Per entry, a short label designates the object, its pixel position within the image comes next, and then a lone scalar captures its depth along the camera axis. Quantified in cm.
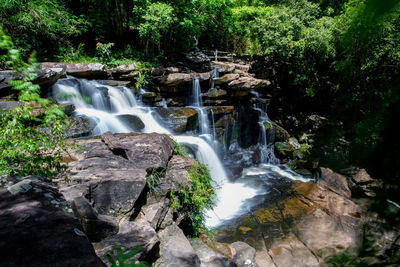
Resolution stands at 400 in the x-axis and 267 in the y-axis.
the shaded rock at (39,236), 123
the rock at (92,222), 253
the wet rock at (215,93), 1107
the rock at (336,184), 716
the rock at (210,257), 333
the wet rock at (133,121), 795
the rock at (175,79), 1039
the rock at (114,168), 331
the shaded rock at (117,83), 984
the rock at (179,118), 884
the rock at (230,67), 1328
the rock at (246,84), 1115
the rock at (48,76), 729
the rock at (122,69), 1048
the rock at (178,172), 447
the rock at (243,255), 388
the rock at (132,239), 248
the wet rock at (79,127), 635
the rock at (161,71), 1093
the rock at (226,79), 1127
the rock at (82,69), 884
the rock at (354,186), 646
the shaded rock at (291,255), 427
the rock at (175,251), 290
